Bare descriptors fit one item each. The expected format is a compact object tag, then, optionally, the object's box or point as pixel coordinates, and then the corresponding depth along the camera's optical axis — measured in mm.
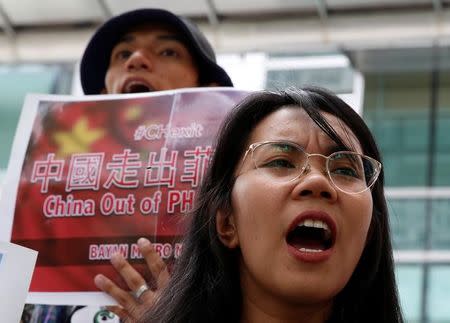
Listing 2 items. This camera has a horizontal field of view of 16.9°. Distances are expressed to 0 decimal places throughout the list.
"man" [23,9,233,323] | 1999
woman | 1456
